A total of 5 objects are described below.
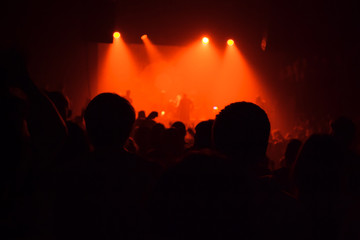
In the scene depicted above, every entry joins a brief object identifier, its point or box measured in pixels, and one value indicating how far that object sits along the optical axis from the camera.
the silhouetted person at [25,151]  1.40
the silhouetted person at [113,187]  1.40
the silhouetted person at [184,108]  15.54
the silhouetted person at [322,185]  1.57
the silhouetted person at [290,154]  2.64
